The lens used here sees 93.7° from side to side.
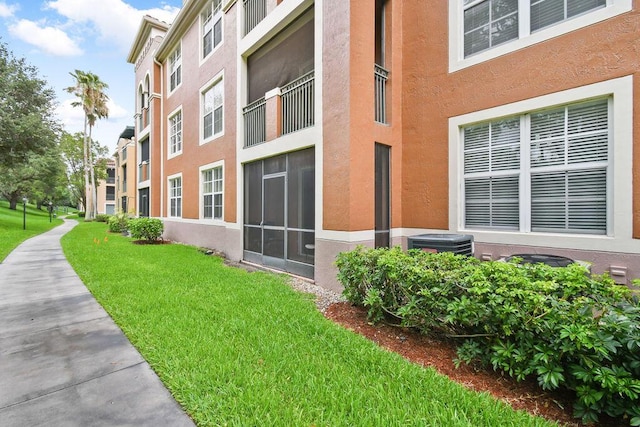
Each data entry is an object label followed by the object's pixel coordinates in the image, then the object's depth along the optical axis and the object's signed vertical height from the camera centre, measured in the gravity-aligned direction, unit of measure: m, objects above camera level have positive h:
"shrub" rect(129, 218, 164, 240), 14.37 -0.84
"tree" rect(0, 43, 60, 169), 18.64 +6.55
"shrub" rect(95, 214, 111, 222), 34.73 -0.84
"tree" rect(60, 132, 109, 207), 44.44 +8.23
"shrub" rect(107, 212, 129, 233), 19.84 -0.82
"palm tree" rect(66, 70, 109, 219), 32.56 +12.81
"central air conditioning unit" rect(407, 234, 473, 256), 4.98 -0.58
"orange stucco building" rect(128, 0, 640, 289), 4.59 +1.61
